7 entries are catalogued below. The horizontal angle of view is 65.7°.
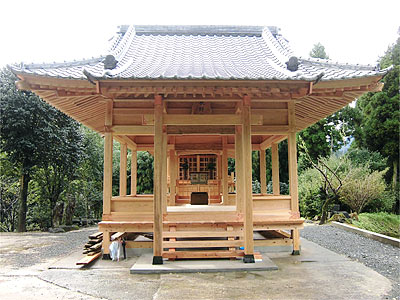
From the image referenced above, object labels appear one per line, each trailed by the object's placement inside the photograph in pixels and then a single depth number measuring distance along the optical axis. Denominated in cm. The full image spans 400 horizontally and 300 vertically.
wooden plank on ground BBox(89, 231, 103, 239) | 754
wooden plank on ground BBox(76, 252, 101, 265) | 617
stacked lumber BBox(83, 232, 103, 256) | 707
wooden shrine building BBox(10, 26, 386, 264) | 571
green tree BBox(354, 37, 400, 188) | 1911
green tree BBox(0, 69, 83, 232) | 1271
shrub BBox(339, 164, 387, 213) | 1434
